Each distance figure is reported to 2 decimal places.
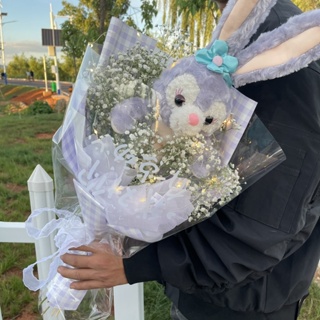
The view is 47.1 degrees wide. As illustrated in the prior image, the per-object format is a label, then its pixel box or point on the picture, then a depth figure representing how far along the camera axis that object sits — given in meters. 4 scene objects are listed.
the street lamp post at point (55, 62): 18.87
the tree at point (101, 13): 4.70
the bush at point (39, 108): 10.43
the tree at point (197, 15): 4.02
